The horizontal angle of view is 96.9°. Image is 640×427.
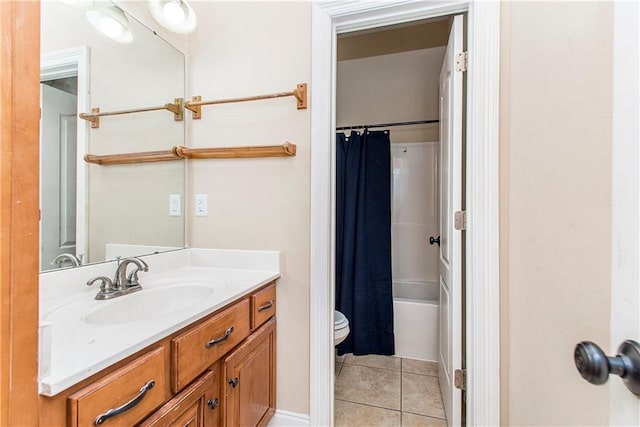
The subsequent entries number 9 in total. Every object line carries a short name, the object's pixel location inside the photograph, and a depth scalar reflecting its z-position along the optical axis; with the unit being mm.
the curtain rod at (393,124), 2565
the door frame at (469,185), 1200
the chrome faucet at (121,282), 1053
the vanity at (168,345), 606
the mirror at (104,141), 1016
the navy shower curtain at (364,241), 2256
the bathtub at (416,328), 2164
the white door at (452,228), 1351
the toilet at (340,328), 1705
